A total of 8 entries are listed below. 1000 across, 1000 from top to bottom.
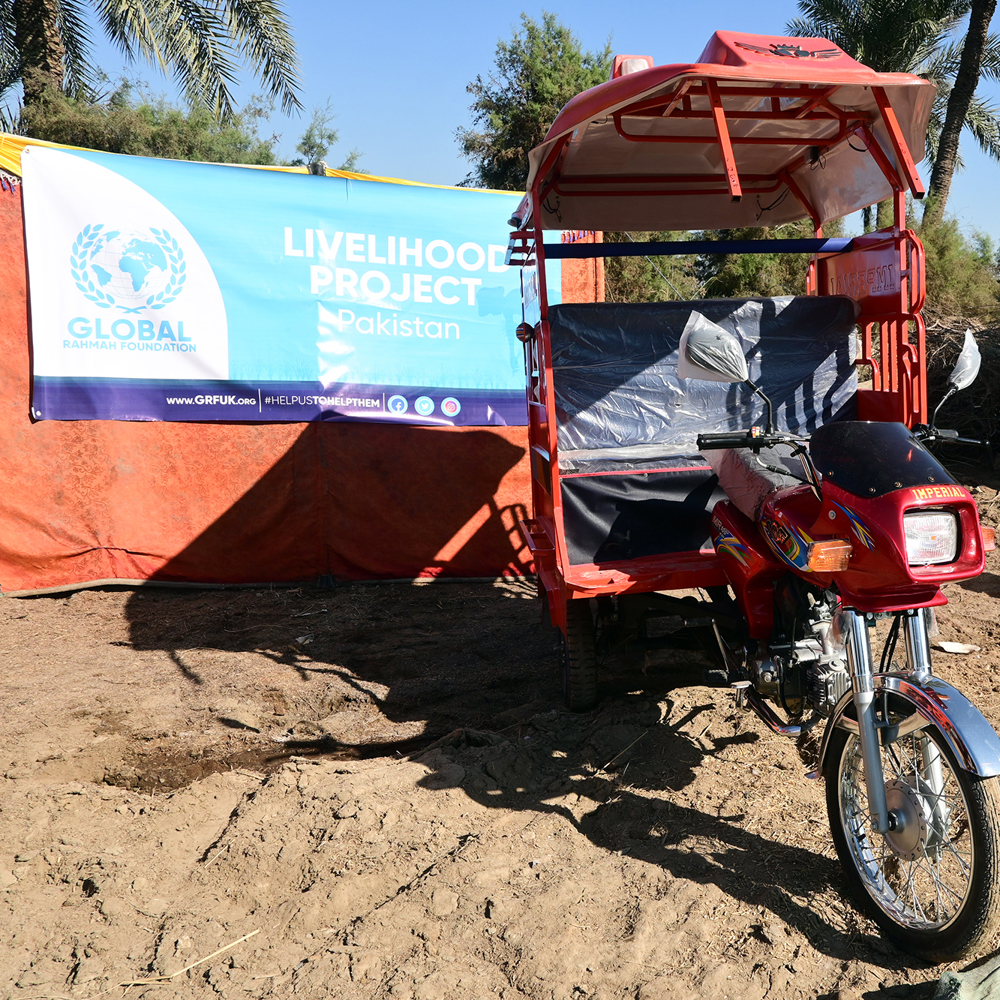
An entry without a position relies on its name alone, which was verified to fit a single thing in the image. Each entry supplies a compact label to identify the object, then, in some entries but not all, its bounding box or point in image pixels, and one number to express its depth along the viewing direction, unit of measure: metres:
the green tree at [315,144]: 28.83
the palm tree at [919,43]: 16.70
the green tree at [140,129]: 16.72
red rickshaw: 2.46
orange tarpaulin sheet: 6.70
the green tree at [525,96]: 20.72
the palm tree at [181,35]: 13.55
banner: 6.56
